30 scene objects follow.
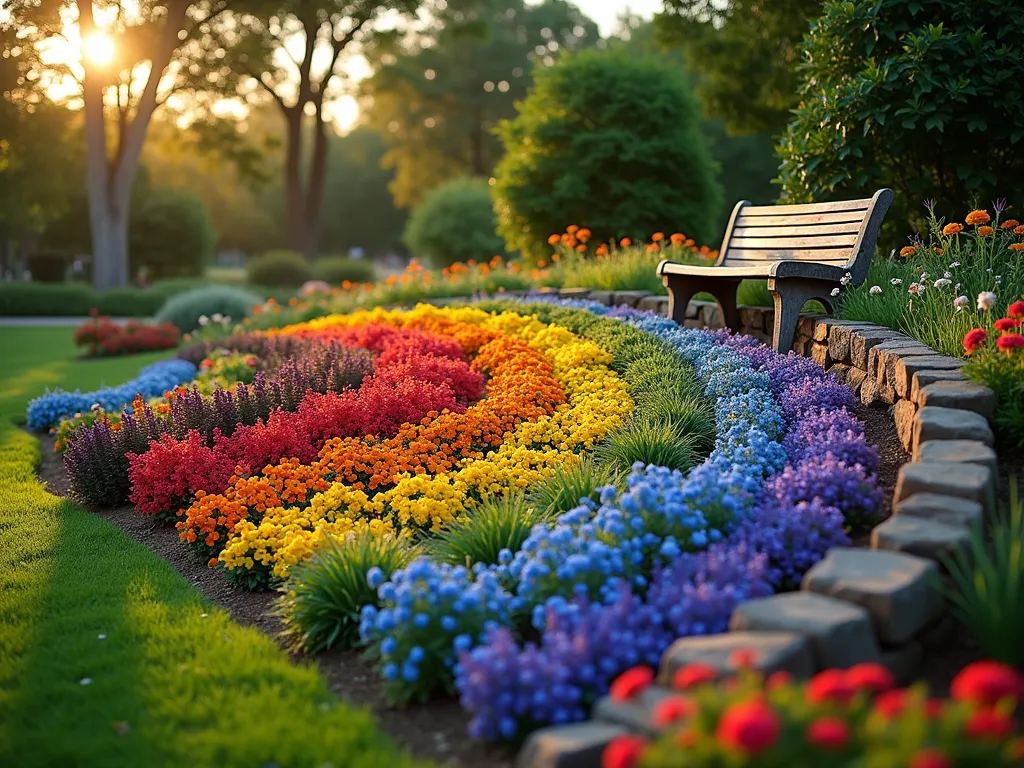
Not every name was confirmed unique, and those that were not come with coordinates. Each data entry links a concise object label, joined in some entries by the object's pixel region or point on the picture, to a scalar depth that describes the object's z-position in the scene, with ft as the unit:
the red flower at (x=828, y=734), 5.67
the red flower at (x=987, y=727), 5.83
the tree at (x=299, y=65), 88.53
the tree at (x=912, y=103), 20.88
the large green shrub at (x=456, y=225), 82.07
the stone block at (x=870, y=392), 15.75
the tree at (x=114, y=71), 64.87
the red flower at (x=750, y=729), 5.65
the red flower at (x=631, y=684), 7.21
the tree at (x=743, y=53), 40.50
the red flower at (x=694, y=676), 6.73
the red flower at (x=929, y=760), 5.46
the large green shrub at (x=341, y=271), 96.63
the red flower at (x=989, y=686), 6.27
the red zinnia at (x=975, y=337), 12.30
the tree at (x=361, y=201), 185.98
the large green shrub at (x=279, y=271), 88.99
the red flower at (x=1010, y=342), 11.52
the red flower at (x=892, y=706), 6.21
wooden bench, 18.53
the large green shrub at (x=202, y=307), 52.34
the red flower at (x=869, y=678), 6.48
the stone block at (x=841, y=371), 17.39
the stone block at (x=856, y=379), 16.58
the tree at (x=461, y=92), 125.39
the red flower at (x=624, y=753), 6.14
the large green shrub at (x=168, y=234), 106.11
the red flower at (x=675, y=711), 6.45
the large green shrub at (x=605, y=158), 41.65
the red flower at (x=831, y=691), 6.32
